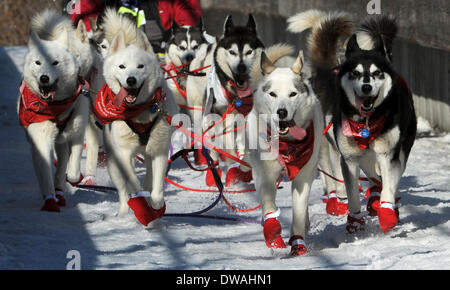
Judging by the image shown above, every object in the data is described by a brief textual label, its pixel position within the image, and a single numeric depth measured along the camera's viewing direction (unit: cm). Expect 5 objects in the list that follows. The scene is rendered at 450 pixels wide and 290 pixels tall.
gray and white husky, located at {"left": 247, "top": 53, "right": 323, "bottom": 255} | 840
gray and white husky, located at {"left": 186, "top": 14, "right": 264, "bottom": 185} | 1343
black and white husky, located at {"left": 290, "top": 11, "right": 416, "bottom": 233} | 899
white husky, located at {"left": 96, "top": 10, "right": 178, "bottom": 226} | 955
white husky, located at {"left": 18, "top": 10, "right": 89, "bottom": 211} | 1070
